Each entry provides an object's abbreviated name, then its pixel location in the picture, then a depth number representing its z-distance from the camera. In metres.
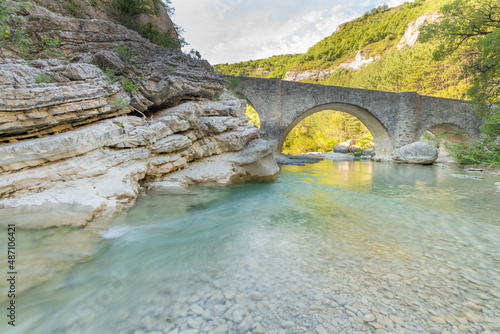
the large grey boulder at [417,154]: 13.63
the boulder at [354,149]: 29.40
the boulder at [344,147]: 30.16
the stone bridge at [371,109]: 14.56
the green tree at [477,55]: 8.63
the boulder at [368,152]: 24.06
